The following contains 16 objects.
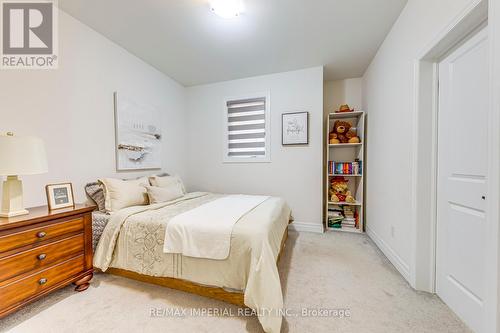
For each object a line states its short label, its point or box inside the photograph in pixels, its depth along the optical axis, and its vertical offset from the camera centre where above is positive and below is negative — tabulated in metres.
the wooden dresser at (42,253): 1.20 -0.67
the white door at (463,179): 1.18 -0.11
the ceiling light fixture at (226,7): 1.76 +1.52
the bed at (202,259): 1.25 -0.77
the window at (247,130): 3.34 +0.63
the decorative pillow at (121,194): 2.00 -0.34
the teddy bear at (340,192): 3.13 -0.49
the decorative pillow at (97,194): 2.04 -0.34
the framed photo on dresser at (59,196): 1.60 -0.29
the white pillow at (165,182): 2.60 -0.26
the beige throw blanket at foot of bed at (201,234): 1.42 -0.56
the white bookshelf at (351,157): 3.07 +0.12
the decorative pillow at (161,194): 2.26 -0.39
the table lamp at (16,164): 1.29 +0.00
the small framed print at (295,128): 3.05 +0.59
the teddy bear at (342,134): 3.18 +0.52
